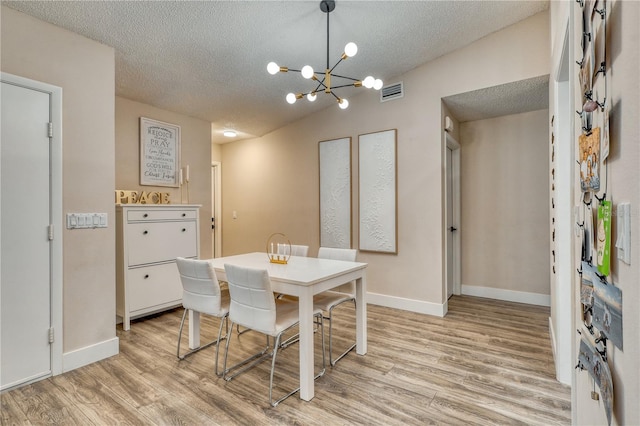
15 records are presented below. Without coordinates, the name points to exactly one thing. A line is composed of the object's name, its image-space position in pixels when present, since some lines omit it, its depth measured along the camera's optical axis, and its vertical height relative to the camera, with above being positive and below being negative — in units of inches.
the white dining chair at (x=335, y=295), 98.5 -27.6
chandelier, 87.5 +40.6
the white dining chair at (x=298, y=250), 127.5 -14.9
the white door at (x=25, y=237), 82.7 -5.8
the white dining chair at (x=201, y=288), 92.0 -22.1
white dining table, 80.7 -19.3
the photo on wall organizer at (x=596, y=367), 33.1 -18.0
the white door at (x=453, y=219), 169.5 -3.8
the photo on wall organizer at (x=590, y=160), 38.8 +6.6
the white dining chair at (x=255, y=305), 77.9 -23.2
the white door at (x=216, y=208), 227.6 +3.7
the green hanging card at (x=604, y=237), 33.6 -2.9
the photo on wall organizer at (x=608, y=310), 31.0 -10.4
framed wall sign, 150.0 +29.1
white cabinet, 125.2 -16.4
